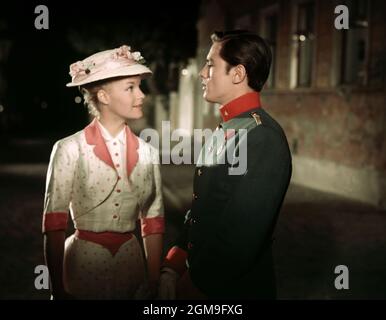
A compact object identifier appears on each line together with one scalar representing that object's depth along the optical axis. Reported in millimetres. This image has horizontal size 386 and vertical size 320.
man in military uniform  2176
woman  2391
